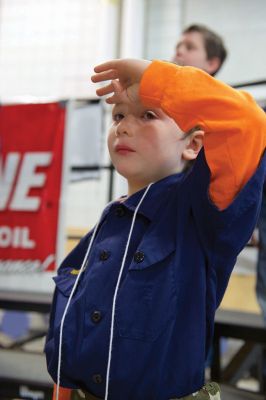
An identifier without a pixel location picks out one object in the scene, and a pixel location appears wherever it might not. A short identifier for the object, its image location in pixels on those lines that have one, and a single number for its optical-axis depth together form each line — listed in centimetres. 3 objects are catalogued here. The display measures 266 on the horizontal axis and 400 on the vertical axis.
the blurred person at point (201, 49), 289
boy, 151
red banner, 398
